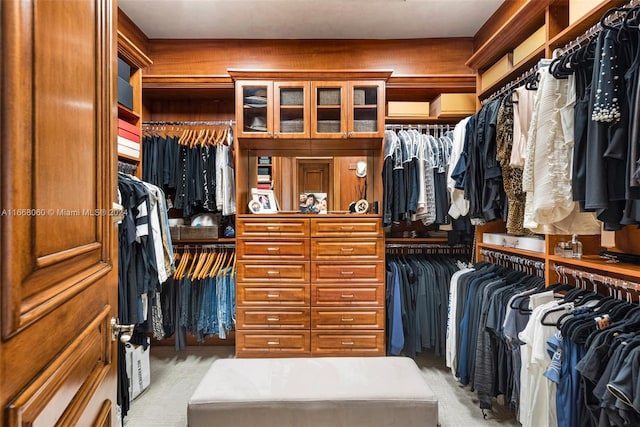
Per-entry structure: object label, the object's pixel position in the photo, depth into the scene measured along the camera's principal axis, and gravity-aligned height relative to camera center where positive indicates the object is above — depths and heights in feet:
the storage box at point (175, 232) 9.47 -0.61
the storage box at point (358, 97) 9.05 +3.14
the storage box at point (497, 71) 7.31 +3.33
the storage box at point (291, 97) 8.98 +3.13
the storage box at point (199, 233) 9.55 -0.65
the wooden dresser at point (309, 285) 8.85 -2.00
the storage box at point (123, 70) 7.10 +3.11
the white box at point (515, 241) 6.29 -0.64
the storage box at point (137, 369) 7.36 -3.67
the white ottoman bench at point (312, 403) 5.41 -3.18
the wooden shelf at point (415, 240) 9.68 -0.85
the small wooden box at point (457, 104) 9.23 +3.02
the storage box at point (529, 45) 6.22 +3.33
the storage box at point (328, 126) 9.06 +2.35
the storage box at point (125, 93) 7.03 +2.59
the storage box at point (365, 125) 9.01 +2.36
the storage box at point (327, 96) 9.00 +3.15
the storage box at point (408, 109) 9.64 +3.00
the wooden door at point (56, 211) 1.49 +0.00
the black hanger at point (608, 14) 3.97 +2.43
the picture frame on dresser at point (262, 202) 9.49 +0.26
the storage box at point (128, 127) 7.01 +1.87
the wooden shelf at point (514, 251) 6.23 -0.83
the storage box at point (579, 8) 4.93 +3.18
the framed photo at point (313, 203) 9.79 +0.24
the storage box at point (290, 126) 9.07 +2.35
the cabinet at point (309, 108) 8.89 +2.83
